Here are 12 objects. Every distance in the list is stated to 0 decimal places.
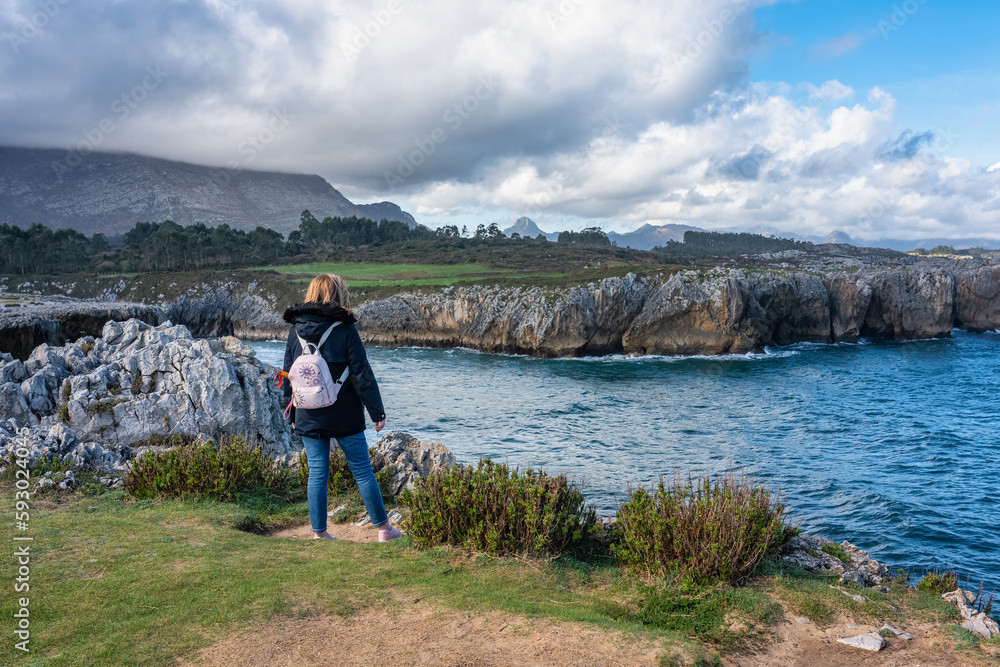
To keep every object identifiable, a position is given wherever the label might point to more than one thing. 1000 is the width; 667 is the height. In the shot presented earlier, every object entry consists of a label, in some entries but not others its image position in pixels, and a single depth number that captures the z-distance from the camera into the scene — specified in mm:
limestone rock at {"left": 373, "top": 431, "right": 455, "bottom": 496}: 9570
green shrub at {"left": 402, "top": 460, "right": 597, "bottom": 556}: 6414
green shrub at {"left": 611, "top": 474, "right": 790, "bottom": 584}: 5918
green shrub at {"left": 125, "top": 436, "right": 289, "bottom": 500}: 8609
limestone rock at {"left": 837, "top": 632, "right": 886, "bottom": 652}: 4884
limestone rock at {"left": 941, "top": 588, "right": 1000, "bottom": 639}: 5445
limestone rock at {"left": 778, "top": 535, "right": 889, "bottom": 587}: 6902
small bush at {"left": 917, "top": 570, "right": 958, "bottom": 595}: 7153
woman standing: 6277
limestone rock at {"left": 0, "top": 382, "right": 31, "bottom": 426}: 11195
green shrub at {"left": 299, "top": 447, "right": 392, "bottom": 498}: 9438
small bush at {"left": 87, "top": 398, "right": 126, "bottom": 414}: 11836
